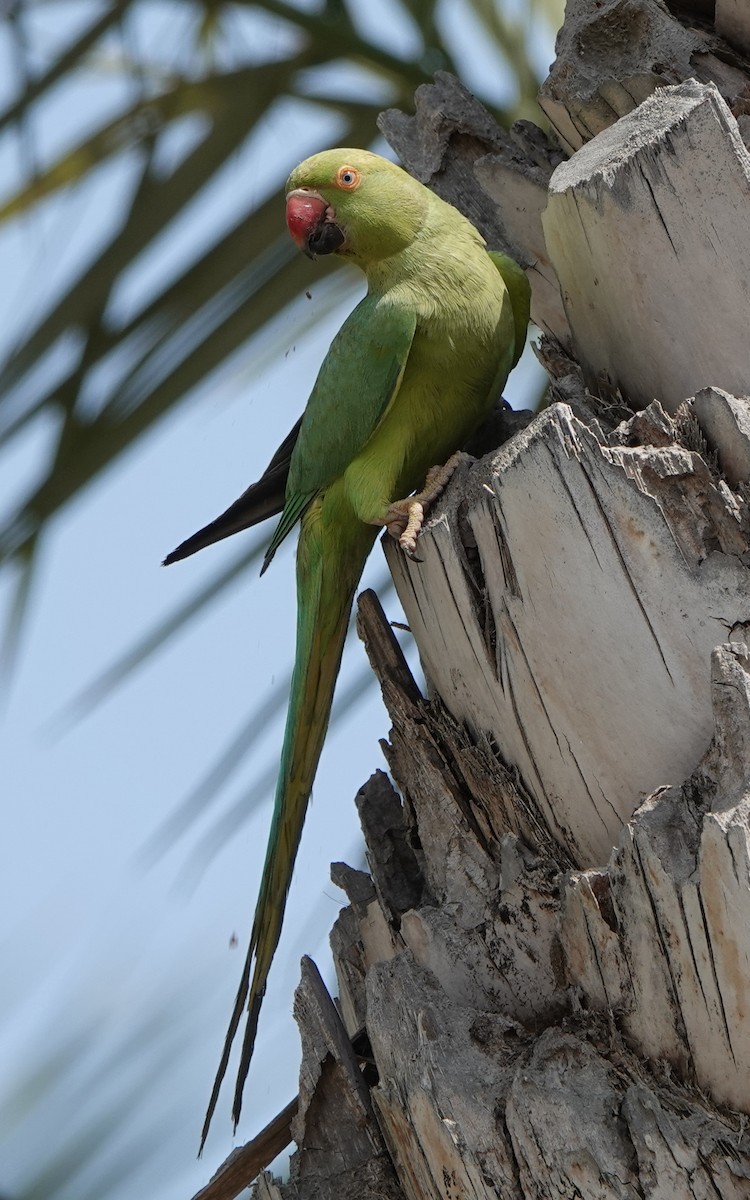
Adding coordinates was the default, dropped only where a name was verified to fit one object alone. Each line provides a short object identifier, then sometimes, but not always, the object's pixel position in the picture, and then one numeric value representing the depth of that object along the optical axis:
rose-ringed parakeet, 7.42
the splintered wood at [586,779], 7.26
